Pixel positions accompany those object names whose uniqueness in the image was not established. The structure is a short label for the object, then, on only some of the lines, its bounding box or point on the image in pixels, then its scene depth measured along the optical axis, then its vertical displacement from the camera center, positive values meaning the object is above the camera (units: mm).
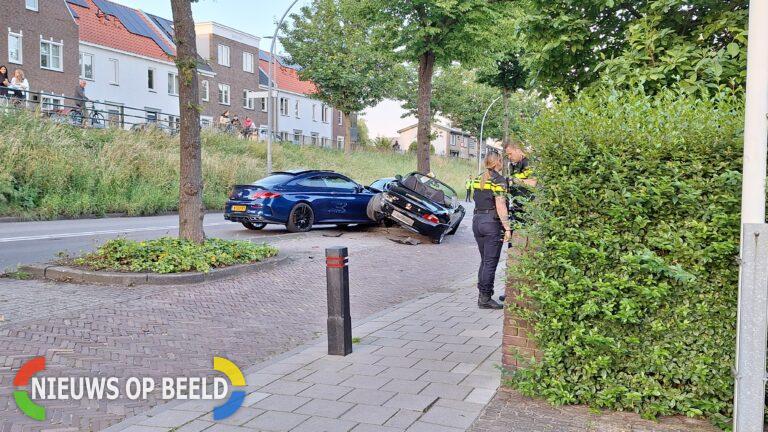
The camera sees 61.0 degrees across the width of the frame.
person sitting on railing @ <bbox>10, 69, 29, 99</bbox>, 21078 +3577
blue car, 14547 -139
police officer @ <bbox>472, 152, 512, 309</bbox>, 7152 -331
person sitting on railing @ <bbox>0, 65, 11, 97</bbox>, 20589 +3591
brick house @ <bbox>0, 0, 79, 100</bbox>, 32281 +7893
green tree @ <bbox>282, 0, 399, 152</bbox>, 39875 +8370
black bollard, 5316 -904
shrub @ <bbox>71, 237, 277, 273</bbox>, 8398 -829
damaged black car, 13844 -222
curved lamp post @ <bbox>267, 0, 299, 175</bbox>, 25188 +3560
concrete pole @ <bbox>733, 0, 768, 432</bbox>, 3301 -221
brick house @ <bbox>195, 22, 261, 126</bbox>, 48562 +9751
